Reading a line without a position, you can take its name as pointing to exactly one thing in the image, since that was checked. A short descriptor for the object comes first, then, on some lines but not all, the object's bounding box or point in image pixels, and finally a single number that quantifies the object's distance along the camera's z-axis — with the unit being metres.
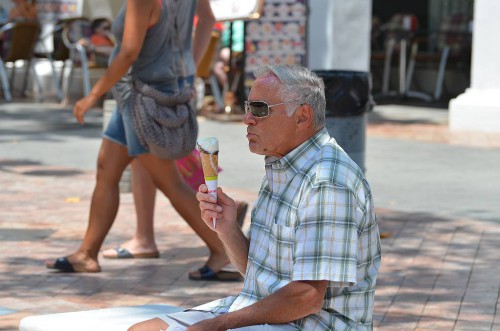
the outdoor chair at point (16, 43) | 16.22
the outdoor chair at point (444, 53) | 17.61
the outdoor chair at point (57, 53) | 16.58
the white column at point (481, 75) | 13.34
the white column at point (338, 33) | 14.33
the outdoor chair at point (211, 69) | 13.79
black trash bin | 7.25
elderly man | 3.42
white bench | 3.89
